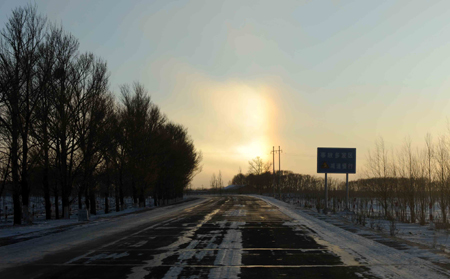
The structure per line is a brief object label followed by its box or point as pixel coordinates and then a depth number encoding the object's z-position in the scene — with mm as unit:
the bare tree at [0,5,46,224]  23656
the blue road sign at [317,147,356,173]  36906
